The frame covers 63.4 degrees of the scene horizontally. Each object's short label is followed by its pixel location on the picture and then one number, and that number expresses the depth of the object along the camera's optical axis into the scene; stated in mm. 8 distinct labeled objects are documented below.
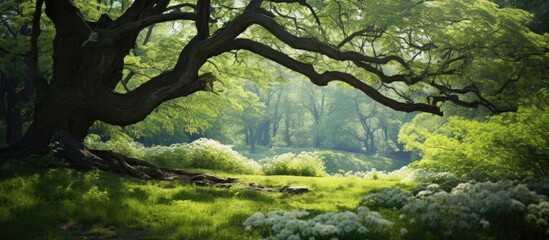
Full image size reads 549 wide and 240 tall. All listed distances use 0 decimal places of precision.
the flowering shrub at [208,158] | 18516
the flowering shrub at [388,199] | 7718
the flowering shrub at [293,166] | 18078
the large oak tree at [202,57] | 11461
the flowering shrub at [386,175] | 17578
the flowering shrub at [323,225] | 5281
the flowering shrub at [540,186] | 7285
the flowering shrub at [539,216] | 5445
